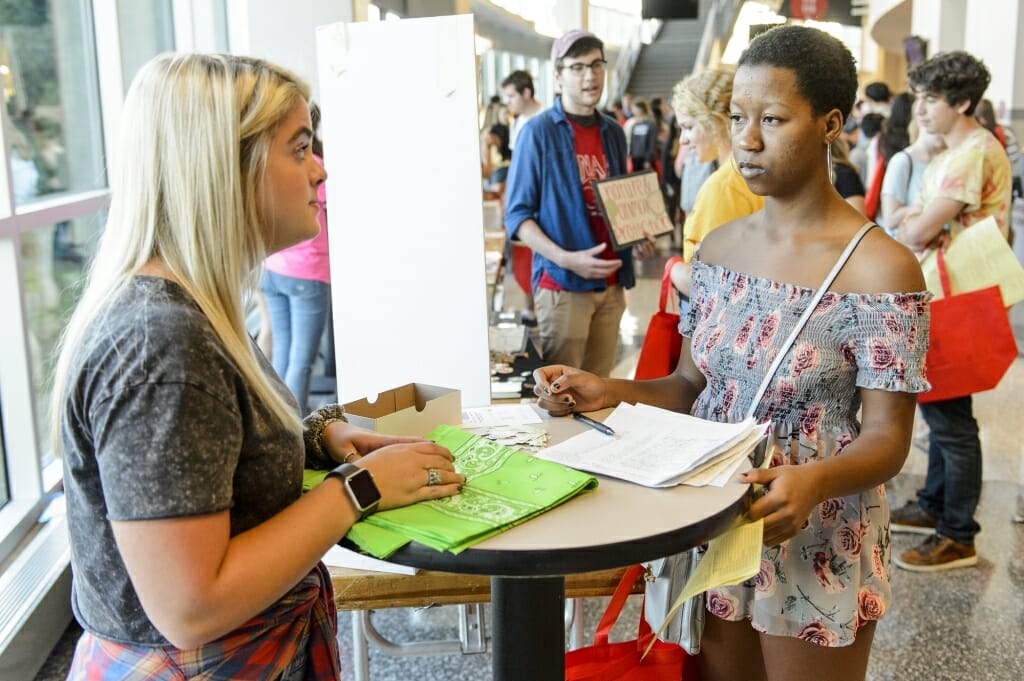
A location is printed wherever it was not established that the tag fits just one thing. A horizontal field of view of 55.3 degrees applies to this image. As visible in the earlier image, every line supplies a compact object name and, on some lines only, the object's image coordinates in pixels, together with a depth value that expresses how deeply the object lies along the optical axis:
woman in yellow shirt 2.87
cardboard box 1.56
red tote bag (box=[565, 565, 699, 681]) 1.77
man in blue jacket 3.70
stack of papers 1.31
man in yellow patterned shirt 3.48
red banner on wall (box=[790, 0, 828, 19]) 15.48
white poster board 2.20
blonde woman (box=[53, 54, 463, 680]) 1.01
